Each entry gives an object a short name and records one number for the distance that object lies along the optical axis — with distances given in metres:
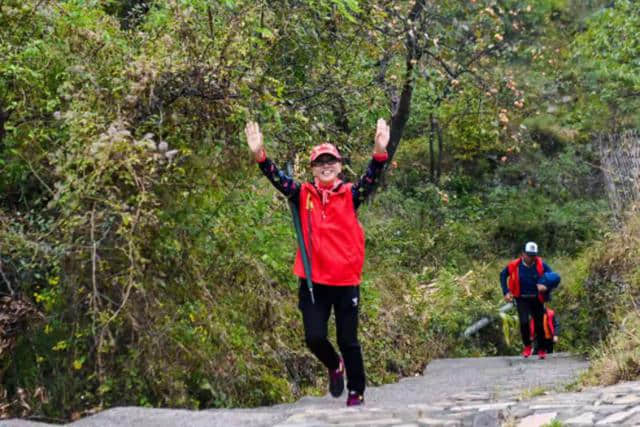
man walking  14.64
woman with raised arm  7.04
